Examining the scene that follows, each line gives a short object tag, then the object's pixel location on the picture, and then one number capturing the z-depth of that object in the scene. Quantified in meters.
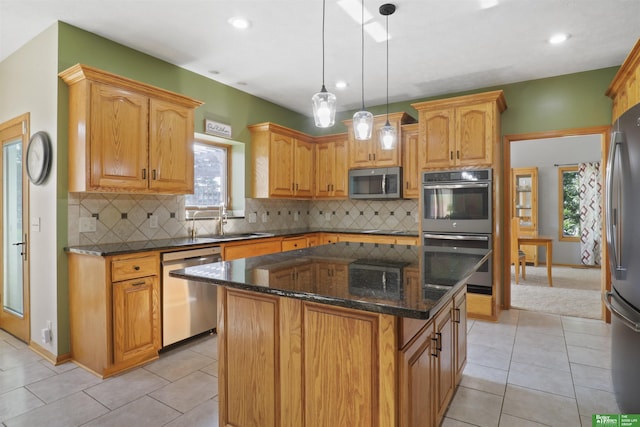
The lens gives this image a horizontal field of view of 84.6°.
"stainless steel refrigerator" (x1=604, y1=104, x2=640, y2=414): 1.73
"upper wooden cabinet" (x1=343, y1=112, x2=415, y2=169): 4.53
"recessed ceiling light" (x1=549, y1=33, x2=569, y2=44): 3.03
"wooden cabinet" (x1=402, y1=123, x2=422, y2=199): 4.49
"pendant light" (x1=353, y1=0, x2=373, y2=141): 2.13
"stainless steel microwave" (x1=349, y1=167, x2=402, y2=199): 4.57
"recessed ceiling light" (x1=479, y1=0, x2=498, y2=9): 2.53
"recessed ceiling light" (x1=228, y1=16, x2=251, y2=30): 2.77
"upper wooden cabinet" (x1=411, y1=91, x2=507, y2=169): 3.77
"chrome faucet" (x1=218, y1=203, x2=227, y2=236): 4.18
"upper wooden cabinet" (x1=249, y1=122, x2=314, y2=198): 4.50
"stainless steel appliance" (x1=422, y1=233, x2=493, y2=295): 3.80
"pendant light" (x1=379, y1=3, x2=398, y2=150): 2.47
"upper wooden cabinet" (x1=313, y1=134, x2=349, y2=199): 5.08
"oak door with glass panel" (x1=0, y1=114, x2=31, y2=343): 3.10
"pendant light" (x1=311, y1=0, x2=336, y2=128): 1.86
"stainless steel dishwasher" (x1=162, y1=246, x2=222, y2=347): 2.93
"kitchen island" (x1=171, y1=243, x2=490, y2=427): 1.32
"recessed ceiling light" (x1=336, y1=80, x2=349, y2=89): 4.18
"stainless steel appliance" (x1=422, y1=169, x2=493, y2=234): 3.79
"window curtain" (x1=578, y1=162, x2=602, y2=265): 6.94
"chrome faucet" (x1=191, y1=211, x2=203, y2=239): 3.79
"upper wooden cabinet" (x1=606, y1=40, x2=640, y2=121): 2.68
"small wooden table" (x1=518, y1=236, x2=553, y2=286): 5.43
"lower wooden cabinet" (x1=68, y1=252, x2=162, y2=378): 2.54
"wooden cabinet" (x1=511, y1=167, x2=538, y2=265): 7.58
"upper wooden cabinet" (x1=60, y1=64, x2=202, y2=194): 2.65
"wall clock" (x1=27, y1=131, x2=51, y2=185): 2.79
